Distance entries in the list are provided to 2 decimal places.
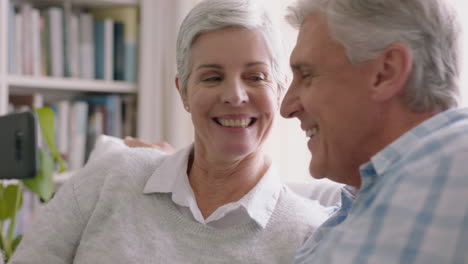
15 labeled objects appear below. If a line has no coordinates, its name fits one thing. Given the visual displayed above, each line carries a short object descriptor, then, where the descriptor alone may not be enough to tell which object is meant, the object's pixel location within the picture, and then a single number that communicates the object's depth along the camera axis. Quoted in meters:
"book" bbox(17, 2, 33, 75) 2.76
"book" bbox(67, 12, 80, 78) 2.92
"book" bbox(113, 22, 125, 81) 3.07
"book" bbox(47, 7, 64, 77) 2.85
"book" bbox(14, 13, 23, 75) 2.73
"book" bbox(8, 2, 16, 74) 2.70
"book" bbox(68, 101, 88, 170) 2.96
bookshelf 2.96
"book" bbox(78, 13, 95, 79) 2.98
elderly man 0.70
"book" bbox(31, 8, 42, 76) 2.79
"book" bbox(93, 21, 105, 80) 3.02
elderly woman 1.35
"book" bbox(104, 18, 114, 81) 3.03
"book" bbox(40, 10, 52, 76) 2.84
